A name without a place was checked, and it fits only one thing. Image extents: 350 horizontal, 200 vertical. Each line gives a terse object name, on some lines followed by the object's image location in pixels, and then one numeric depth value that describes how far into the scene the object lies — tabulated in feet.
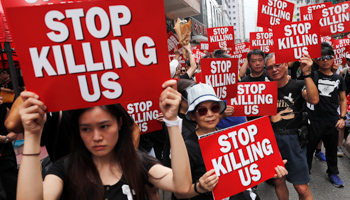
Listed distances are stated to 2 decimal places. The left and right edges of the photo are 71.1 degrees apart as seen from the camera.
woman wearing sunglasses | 6.41
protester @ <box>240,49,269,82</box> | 13.25
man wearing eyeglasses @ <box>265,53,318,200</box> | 9.60
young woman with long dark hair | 4.47
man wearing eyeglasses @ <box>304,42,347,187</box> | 13.11
